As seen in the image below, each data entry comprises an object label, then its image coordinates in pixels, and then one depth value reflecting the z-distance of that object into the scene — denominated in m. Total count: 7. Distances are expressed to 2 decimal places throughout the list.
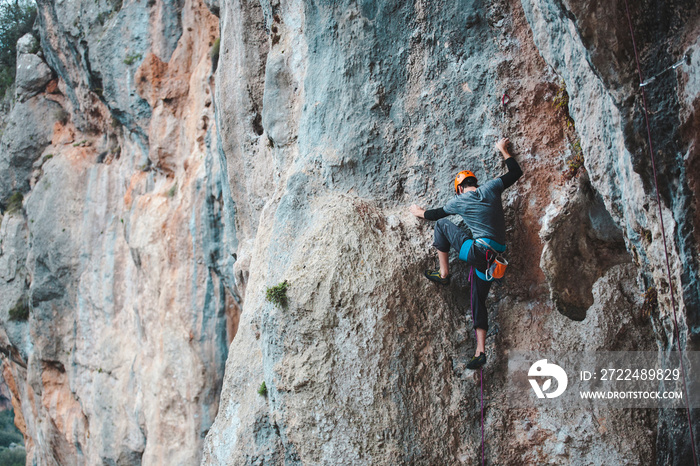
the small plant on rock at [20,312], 16.72
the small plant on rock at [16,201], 17.64
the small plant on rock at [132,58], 12.77
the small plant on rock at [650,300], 4.90
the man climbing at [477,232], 5.40
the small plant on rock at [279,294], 5.80
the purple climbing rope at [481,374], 5.45
